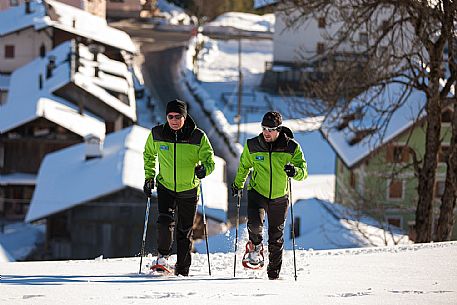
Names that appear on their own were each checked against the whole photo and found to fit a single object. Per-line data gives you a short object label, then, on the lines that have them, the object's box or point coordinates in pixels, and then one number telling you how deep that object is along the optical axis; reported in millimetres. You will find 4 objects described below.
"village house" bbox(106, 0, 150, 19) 67000
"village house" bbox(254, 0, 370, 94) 53212
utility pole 40266
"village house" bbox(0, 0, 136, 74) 47031
